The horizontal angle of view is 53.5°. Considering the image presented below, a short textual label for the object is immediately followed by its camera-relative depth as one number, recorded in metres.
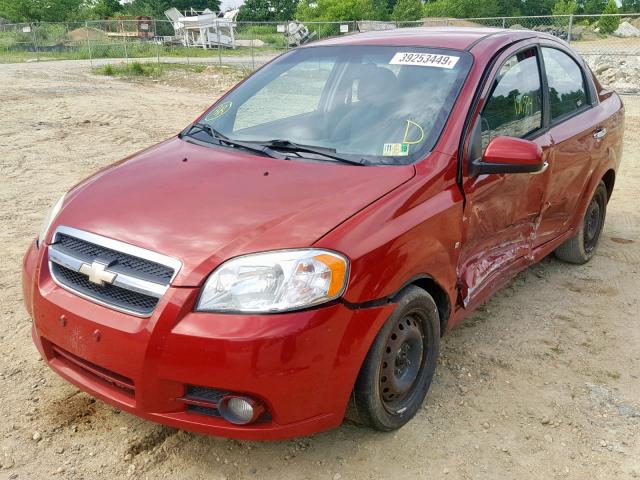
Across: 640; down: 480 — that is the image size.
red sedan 2.29
